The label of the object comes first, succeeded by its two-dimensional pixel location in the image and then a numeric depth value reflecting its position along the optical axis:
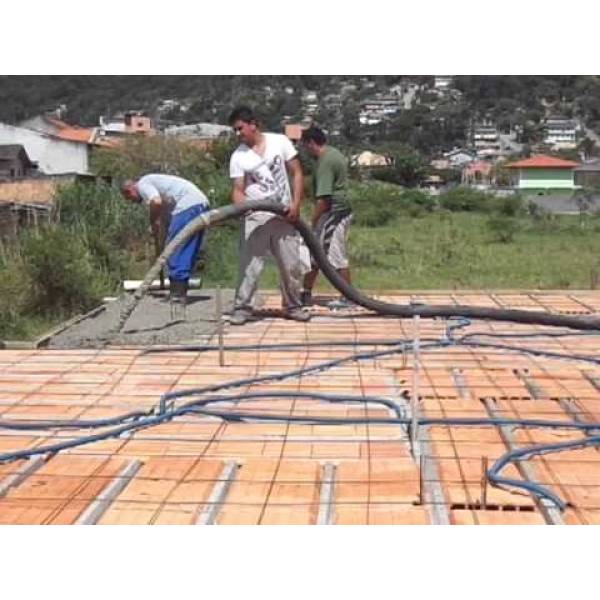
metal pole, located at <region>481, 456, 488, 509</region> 2.32
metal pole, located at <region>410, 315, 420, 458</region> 2.76
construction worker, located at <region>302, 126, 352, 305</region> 4.90
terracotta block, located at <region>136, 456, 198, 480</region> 2.55
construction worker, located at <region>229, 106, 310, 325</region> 4.55
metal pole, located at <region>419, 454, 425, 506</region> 2.35
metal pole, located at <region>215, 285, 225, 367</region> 3.78
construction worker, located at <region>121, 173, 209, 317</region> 5.06
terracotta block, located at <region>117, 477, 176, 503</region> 2.38
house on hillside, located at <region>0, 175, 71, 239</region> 10.38
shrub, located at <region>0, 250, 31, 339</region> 5.59
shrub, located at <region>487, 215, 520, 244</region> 13.78
